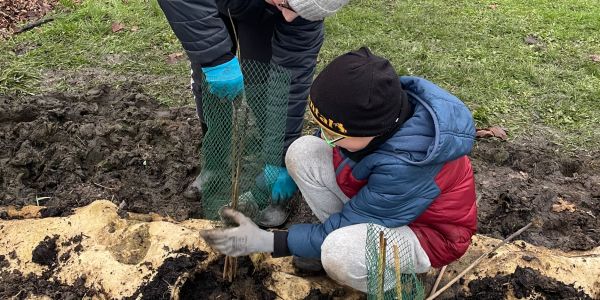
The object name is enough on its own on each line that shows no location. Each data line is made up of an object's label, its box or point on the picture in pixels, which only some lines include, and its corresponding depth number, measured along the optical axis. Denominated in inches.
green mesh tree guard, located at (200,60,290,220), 102.7
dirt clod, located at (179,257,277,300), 92.5
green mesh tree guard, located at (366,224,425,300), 76.5
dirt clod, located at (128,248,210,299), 87.5
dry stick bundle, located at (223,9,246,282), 84.8
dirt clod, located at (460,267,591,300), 93.0
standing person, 94.8
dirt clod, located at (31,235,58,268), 92.5
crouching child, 74.1
